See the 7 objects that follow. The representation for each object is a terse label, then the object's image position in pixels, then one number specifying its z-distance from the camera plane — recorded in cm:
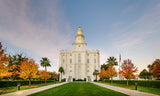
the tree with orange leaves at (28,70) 3014
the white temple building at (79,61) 7450
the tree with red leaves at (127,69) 2850
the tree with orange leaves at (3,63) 1790
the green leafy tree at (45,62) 5216
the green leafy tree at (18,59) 4364
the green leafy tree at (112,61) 5750
